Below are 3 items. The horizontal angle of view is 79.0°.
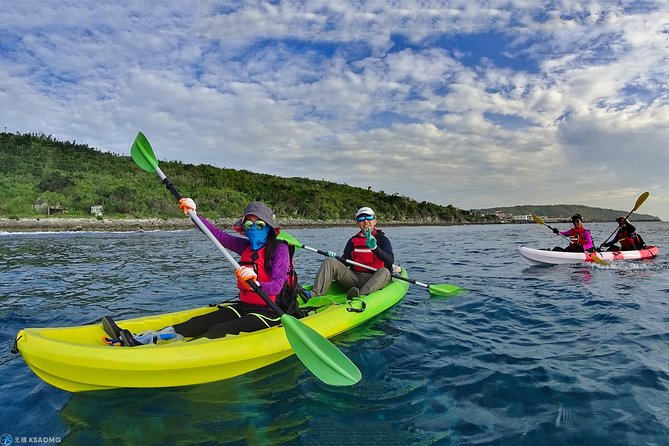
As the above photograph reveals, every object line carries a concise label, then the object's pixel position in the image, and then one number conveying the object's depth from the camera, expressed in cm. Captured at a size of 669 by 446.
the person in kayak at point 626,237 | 1171
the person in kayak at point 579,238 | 1089
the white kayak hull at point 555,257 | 1066
